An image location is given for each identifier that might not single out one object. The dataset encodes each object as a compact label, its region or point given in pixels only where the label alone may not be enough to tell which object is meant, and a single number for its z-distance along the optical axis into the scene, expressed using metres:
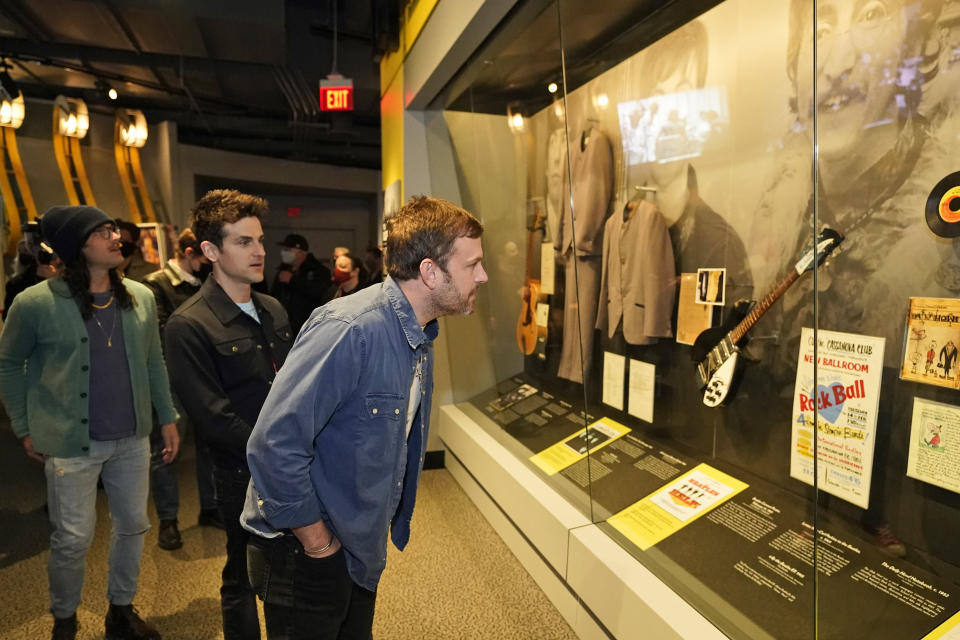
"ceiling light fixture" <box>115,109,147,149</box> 6.95
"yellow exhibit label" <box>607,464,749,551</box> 1.89
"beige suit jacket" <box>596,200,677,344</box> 2.39
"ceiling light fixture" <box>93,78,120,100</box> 6.11
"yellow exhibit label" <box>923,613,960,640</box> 1.25
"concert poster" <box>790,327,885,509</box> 1.71
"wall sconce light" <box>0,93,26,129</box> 5.22
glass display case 1.57
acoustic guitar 3.05
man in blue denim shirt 1.13
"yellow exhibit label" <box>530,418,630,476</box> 2.42
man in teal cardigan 1.84
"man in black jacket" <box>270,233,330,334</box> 5.09
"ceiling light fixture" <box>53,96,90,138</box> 6.28
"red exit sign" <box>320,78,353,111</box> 4.40
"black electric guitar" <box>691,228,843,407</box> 1.90
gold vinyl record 1.54
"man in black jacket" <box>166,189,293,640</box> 1.62
